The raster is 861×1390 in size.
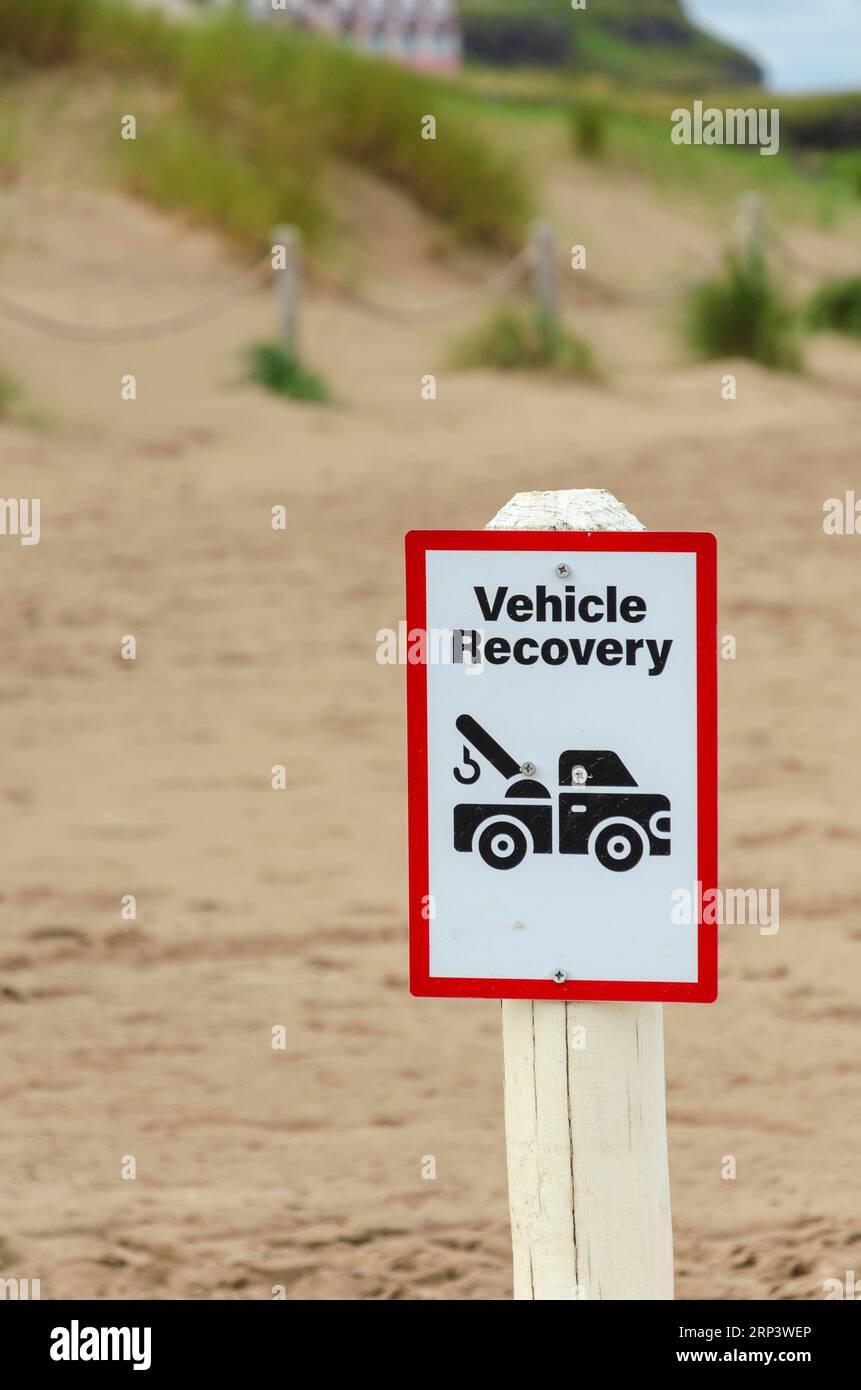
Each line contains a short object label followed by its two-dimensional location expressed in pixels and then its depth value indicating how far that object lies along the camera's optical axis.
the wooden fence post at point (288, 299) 12.09
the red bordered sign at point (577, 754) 2.04
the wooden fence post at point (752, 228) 14.02
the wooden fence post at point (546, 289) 13.37
